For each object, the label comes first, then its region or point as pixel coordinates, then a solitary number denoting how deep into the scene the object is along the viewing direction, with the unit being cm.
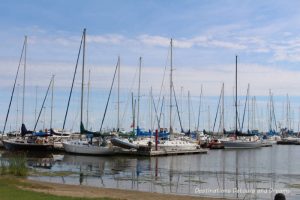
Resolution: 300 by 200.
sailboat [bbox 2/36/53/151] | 6291
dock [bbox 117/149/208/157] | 6025
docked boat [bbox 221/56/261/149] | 9081
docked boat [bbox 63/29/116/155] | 5928
